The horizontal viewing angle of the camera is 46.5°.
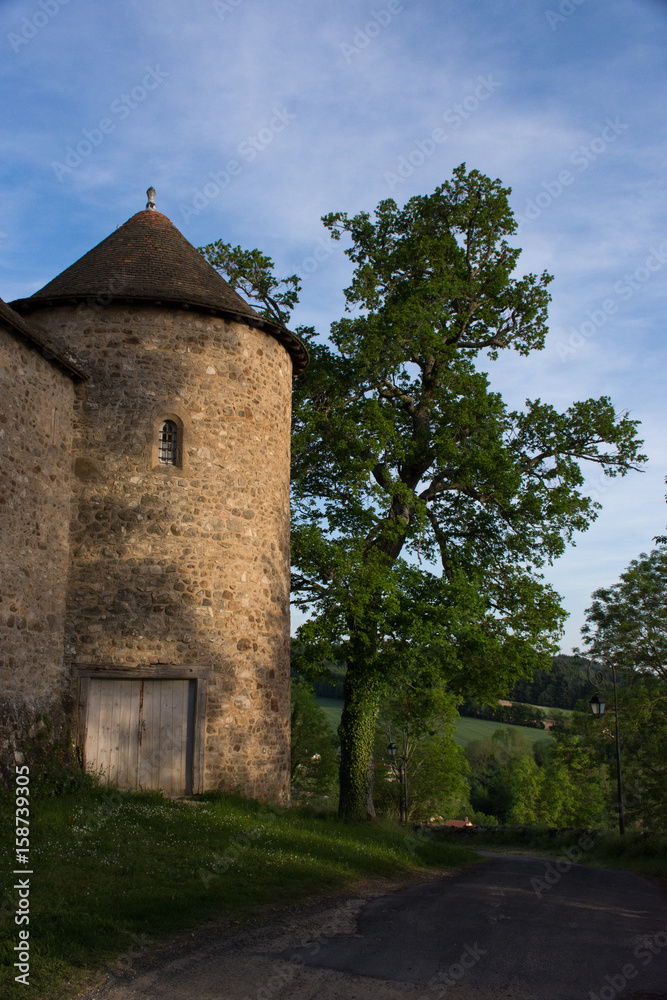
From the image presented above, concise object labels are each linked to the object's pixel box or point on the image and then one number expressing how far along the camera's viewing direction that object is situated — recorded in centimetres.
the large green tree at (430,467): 1677
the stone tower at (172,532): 1270
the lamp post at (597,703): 1892
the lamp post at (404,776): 3058
